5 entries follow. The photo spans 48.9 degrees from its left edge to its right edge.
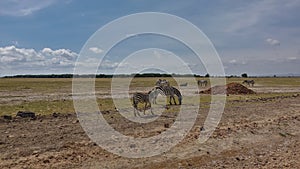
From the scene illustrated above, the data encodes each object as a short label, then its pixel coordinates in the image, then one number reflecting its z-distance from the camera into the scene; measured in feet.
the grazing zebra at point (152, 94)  76.26
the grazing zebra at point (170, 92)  95.86
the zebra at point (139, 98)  71.36
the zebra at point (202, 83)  249.92
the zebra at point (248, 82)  263.64
